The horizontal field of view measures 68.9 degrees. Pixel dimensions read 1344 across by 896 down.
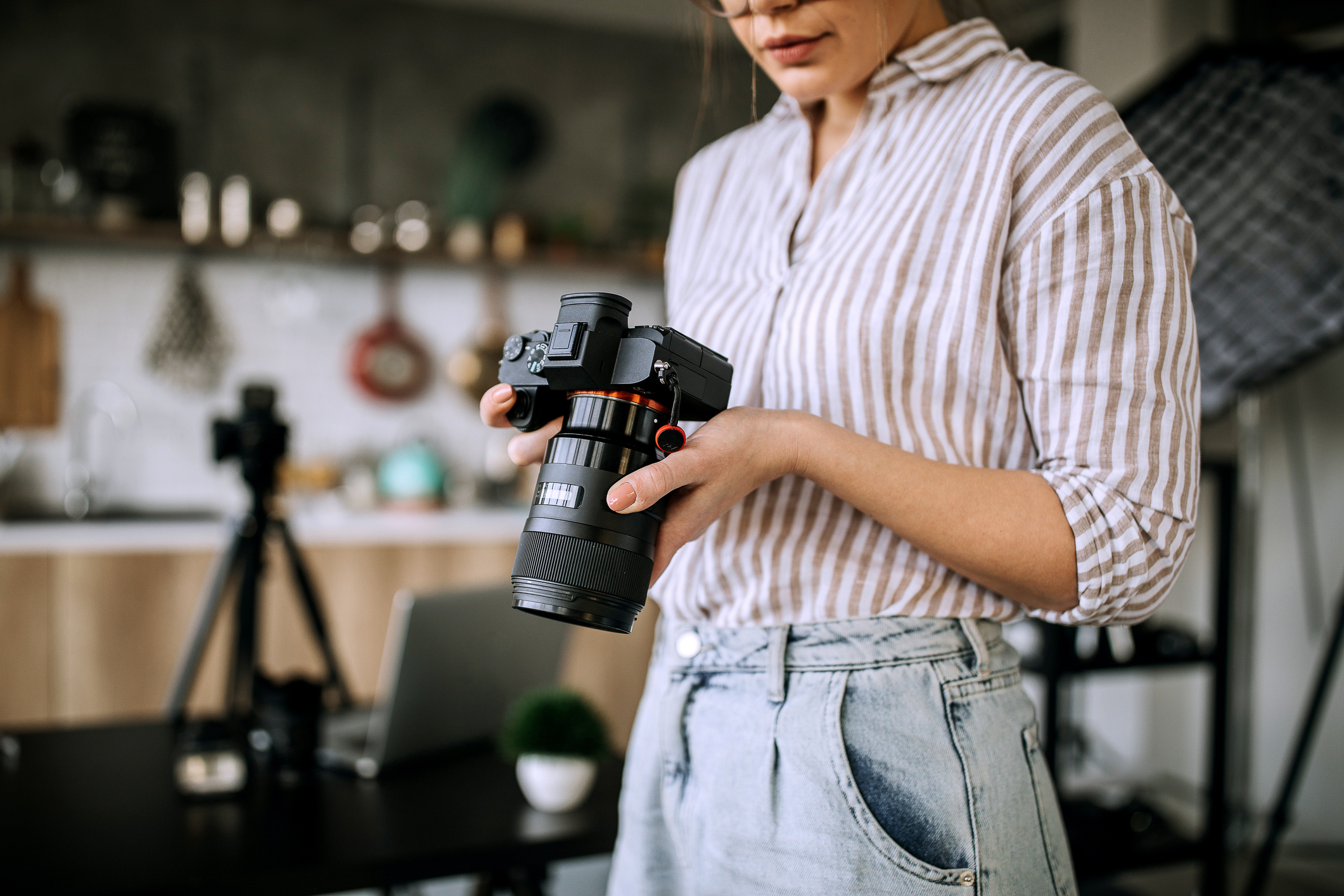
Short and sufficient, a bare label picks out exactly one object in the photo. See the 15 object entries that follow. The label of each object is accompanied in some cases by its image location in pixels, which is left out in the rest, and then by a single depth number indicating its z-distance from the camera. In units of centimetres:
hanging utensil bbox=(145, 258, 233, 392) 347
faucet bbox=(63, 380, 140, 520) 338
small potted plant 119
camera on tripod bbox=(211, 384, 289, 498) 138
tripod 130
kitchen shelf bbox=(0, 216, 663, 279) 318
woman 62
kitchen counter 285
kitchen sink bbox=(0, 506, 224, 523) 328
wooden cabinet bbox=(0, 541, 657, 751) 278
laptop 123
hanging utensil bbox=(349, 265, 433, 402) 369
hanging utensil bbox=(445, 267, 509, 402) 384
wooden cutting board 329
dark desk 100
